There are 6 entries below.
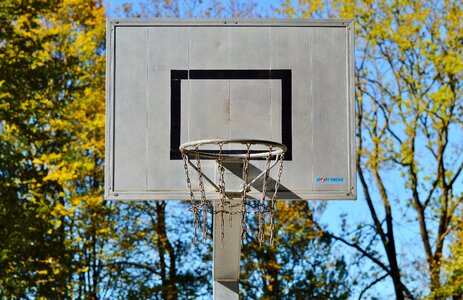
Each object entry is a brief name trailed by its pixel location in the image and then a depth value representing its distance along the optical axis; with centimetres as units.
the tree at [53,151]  1407
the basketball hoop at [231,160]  666
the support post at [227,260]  734
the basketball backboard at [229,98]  697
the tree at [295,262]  1647
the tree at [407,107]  1573
